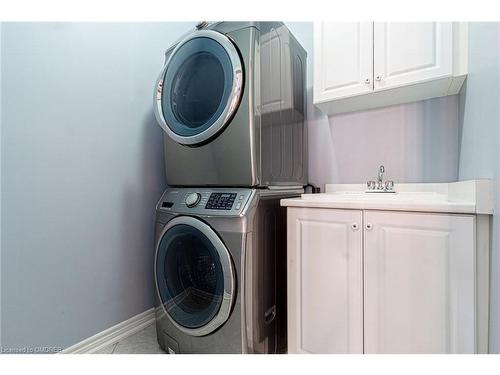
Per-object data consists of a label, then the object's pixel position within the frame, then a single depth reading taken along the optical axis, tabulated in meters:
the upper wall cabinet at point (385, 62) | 1.02
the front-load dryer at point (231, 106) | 1.07
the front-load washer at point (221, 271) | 1.01
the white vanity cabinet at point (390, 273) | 0.74
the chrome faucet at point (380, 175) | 1.38
